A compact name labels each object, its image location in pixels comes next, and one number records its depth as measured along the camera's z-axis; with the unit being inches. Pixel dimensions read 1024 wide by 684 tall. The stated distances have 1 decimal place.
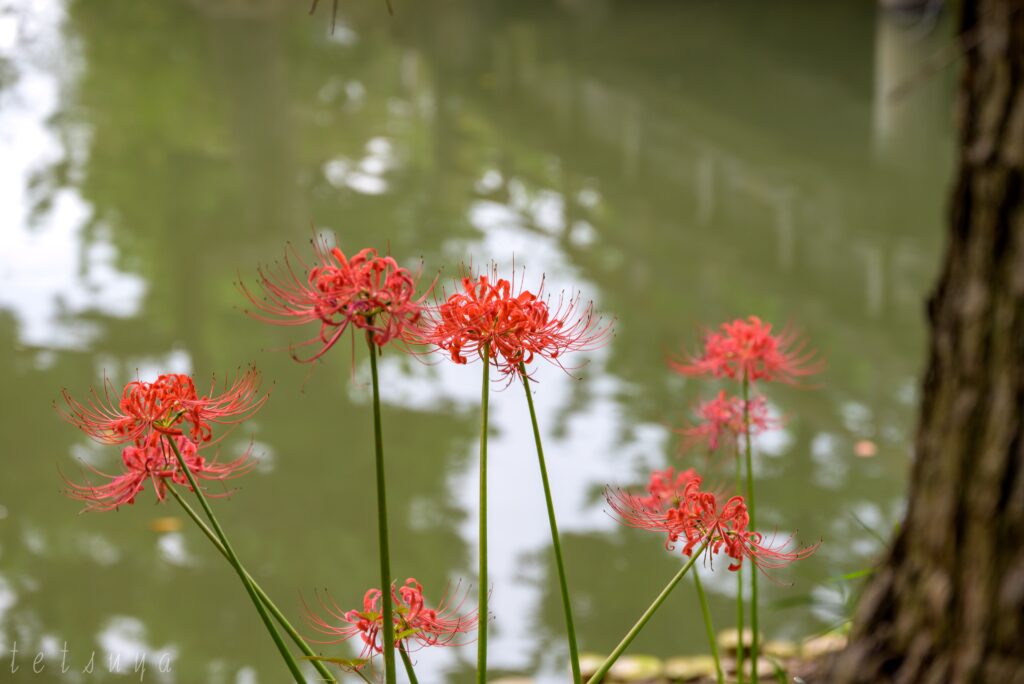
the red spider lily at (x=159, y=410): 141.1
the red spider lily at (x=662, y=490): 151.8
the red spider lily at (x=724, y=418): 158.7
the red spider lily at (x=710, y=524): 144.2
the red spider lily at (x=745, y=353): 156.2
